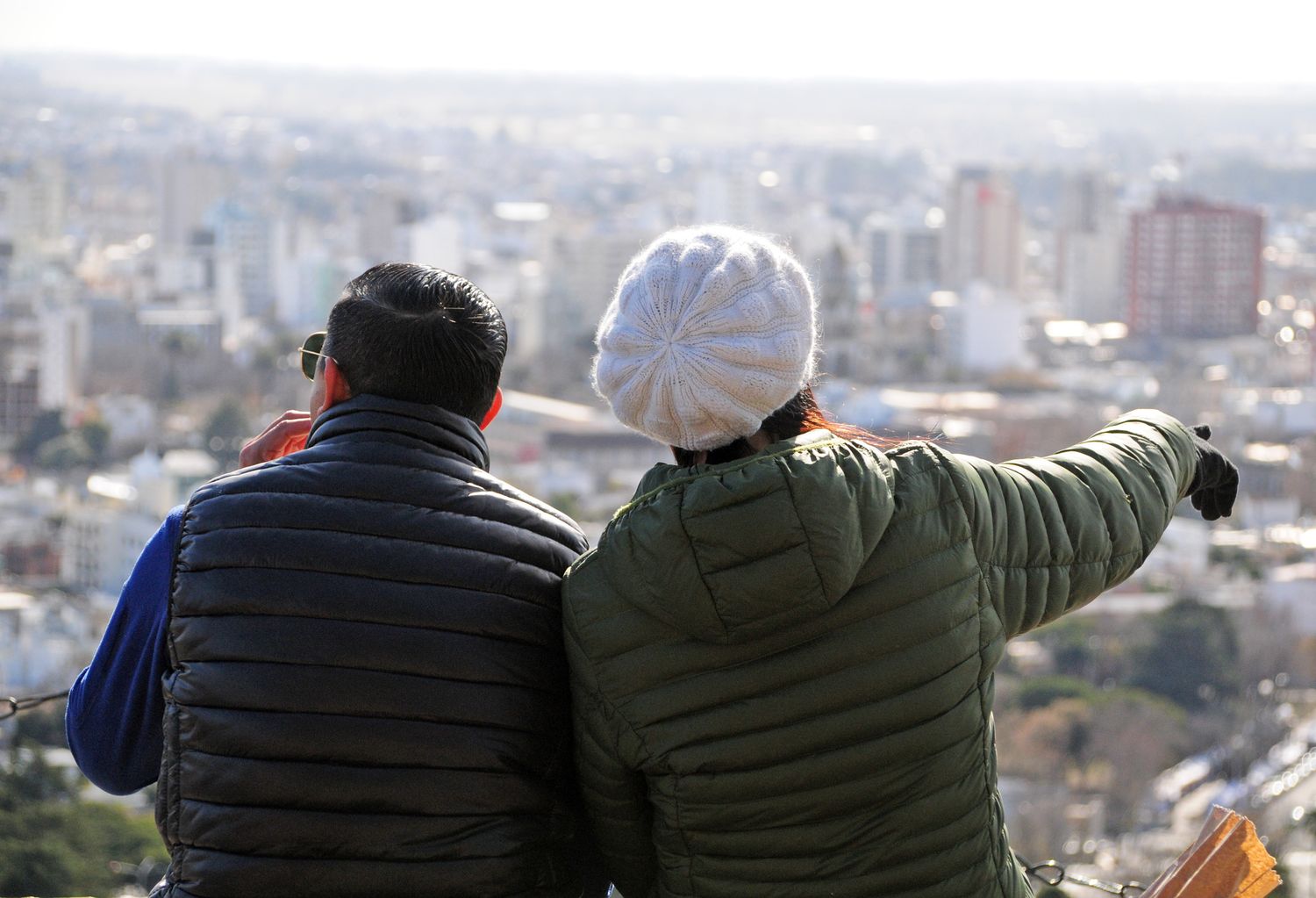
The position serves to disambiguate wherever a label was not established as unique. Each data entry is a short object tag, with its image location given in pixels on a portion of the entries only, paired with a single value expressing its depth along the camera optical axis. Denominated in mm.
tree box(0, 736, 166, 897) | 20420
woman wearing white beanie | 3846
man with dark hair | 3941
